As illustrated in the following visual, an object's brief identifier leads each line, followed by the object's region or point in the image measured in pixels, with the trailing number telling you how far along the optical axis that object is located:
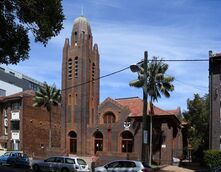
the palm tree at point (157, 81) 28.88
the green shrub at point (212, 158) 24.04
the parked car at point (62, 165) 21.12
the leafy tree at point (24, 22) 7.83
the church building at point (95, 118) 33.38
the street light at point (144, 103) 16.52
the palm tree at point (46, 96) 38.82
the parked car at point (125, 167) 17.59
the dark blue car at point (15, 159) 26.46
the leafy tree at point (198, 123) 33.65
